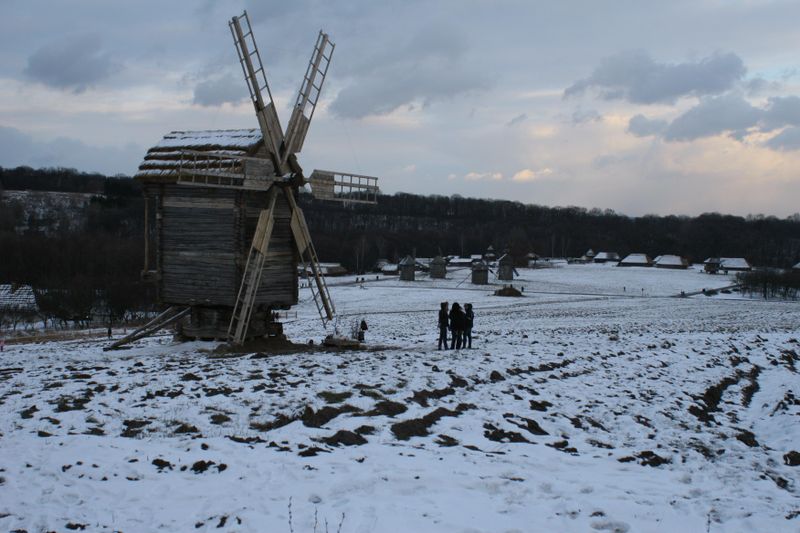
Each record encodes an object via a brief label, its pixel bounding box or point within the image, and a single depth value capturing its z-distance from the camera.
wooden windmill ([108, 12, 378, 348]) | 21.37
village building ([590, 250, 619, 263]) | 161.50
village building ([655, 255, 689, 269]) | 138.88
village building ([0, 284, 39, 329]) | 50.09
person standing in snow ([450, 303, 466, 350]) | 20.80
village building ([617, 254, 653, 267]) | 145.75
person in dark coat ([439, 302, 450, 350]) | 20.91
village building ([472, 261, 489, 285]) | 92.50
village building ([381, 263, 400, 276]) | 120.57
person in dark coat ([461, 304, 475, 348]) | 21.01
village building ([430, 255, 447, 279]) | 104.38
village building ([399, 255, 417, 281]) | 97.88
